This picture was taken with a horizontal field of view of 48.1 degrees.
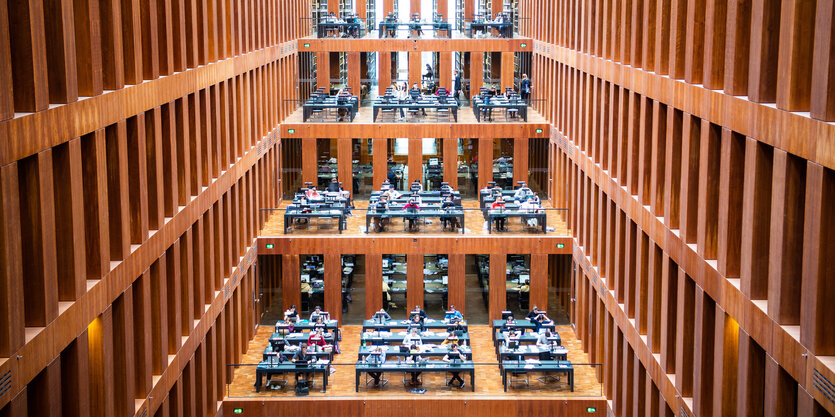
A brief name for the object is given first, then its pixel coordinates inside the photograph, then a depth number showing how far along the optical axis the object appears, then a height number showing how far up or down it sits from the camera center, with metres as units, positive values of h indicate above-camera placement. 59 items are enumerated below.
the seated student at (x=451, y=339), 26.31 -8.49
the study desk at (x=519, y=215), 31.05 -6.01
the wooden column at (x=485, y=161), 38.00 -5.21
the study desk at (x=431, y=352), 24.81 -8.43
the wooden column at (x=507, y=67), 43.41 -1.63
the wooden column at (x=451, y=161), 37.84 -5.21
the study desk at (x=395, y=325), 28.50 -8.82
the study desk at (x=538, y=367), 24.61 -8.69
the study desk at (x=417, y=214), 31.17 -5.99
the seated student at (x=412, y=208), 31.27 -5.79
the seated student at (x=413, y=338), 25.63 -8.34
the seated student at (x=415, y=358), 24.52 -8.44
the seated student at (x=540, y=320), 28.70 -8.76
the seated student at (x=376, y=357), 24.55 -8.42
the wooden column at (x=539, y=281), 31.89 -8.48
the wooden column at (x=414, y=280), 32.06 -8.47
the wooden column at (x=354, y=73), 43.16 -1.85
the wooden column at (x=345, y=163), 37.81 -5.24
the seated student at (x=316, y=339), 26.56 -8.56
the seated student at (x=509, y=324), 27.86 -8.59
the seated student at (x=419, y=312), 28.80 -8.72
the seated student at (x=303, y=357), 24.78 -8.54
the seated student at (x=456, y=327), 27.63 -8.61
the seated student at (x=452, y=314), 29.21 -8.69
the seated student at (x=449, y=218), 31.53 -6.18
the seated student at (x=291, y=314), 28.67 -8.53
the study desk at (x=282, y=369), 24.53 -8.70
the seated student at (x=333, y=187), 35.84 -5.83
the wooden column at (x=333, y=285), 31.81 -8.55
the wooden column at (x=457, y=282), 32.06 -8.50
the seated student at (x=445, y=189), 35.25 -5.86
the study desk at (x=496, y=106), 36.72 -2.88
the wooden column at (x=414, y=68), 43.53 -1.66
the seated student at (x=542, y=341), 25.68 -8.42
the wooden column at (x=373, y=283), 31.95 -8.53
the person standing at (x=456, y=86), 43.69 -2.49
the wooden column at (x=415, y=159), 38.12 -5.12
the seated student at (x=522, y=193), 33.12 -5.75
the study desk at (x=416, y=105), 36.62 -2.81
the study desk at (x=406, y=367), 24.36 -8.59
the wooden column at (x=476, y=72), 43.38 -1.85
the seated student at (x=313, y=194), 32.56 -5.55
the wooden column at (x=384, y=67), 43.62 -1.60
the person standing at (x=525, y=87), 40.09 -2.36
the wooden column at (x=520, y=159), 37.88 -5.11
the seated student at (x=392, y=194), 32.56 -5.66
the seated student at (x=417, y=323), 27.59 -8.56
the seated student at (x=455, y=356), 24.77 -8.49
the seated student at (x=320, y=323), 28.00 -8.62
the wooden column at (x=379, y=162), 37.88 -5.22
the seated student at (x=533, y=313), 29.88 -8.93
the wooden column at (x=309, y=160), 37.94 -5.11
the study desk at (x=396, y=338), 26.77 -8.61
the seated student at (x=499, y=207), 31.30 -5.78
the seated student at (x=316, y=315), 28.66 -8.51
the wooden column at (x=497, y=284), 31.92 -8.59
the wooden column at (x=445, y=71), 43.69 -1.81
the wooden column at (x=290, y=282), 31.88 -8.44
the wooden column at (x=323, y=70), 43.50 -1.71
